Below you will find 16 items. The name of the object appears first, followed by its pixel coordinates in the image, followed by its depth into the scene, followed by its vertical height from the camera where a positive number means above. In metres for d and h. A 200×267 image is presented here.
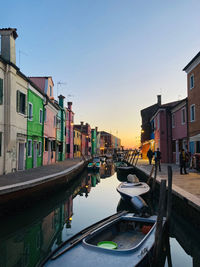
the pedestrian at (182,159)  14.01 -0.92
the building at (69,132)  38.44 +2.19
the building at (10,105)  13.01 +2.39
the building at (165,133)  24.78 +1.26
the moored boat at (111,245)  3.87 -1.99
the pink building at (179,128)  20.61 +1.59
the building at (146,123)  42.09 +4.35
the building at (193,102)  17.01 +3.36
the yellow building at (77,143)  45.66 +0.30
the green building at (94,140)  74.56 +1.44
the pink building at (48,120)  22.31 +2.58
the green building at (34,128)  17.23 +1.35
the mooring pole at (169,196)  6.24 -1.45
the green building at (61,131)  29.25 +1.89
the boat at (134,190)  8.14 -2.18
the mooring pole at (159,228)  4.51 -1.72
